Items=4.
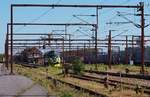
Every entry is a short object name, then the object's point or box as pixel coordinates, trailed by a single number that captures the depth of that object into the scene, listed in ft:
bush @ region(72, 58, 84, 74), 158.40
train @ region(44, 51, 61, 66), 253.85
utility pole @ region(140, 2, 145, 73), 138.89
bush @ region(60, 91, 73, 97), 67.20
